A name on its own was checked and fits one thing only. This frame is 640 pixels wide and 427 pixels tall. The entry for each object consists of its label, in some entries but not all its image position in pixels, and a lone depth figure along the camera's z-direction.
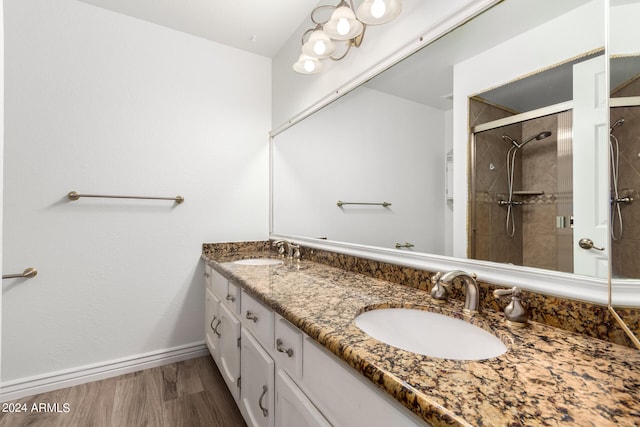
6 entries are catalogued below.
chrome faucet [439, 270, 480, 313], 0.83
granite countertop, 0.42
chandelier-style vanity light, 1.12
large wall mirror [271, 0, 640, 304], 0.69
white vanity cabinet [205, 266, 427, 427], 0.59
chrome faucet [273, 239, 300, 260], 1.90
